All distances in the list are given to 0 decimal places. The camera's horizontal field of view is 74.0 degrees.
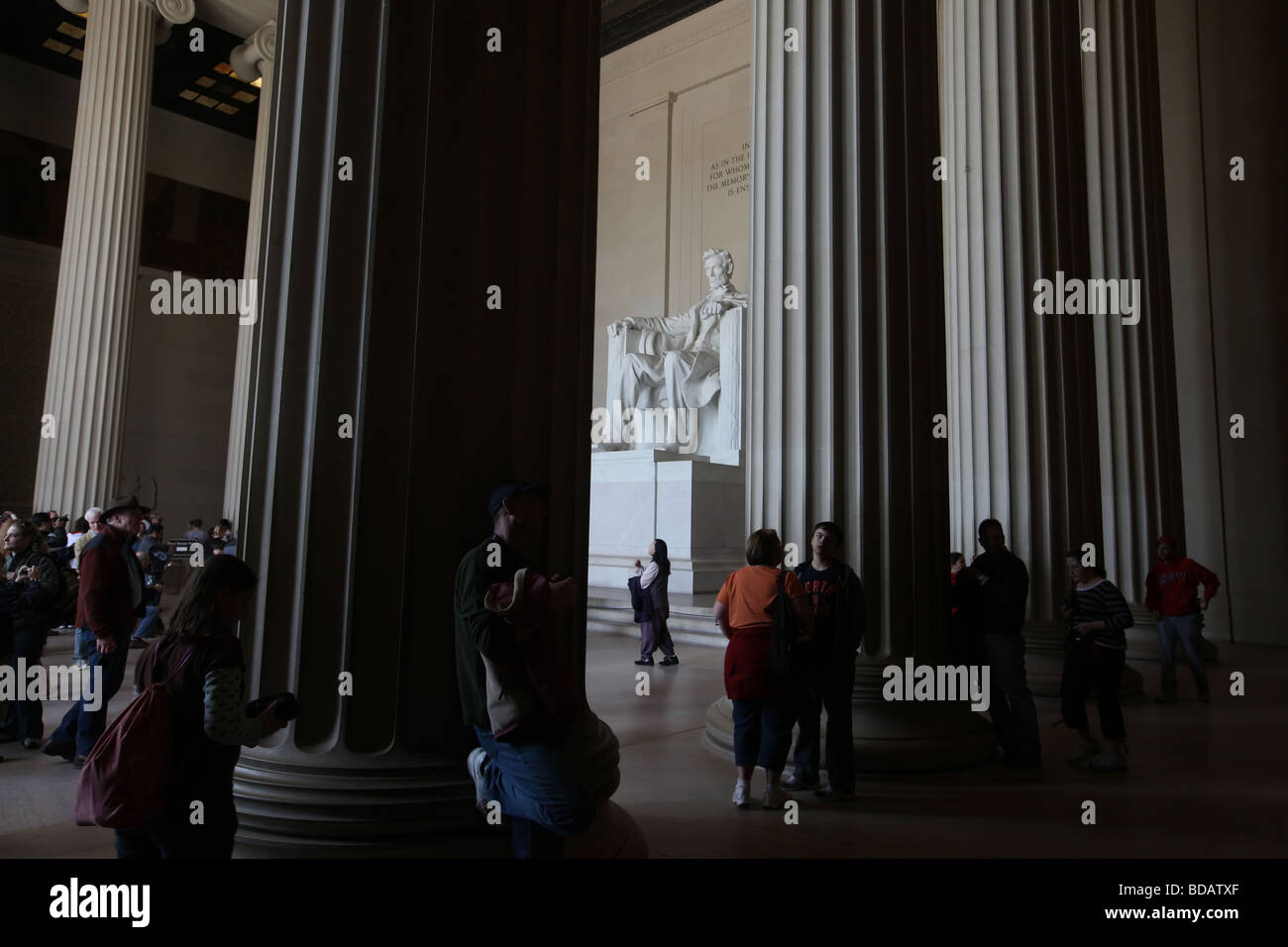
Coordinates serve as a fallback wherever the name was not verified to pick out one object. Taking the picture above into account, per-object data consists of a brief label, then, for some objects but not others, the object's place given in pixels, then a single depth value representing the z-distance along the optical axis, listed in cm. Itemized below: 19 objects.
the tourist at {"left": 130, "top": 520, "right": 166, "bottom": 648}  916
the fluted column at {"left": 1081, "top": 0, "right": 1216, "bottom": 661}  957
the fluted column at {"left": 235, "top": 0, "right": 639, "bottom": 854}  285
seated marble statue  1611
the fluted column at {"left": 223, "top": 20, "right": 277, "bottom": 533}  1711
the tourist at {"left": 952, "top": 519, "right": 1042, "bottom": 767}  517
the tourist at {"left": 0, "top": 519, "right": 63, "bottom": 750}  540
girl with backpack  212
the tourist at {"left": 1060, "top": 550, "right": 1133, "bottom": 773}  499
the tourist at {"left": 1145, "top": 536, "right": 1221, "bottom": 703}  736
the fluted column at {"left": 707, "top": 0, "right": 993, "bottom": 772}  529
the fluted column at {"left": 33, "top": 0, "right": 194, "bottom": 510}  1516
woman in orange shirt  415
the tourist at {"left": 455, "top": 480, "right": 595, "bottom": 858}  242
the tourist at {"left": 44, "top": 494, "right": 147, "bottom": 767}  500
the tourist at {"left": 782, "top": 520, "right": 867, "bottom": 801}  437
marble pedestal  1327
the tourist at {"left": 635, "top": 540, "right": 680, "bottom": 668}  854
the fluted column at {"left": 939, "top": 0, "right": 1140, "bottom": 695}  798
